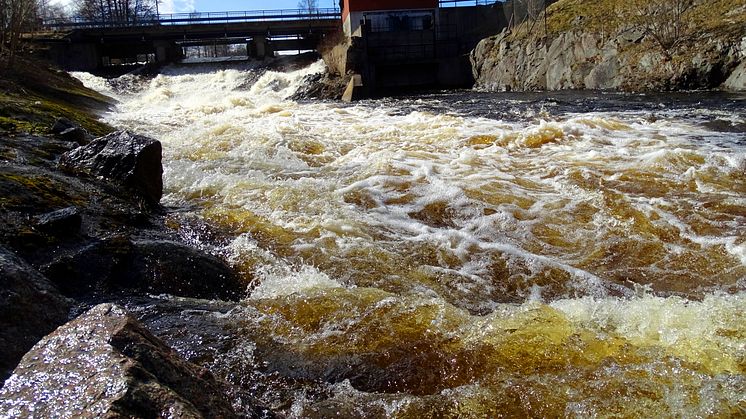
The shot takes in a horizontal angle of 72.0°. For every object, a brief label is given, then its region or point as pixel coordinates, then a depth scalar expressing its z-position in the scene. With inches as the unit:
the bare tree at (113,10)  1911.9
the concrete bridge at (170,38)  1181.7
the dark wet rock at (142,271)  137.9
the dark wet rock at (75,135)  275.0
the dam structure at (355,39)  1042.1
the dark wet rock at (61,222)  149.3
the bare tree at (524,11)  926.4
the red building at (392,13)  1218.6
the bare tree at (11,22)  508.5
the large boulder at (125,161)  217.9
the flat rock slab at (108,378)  64.0
